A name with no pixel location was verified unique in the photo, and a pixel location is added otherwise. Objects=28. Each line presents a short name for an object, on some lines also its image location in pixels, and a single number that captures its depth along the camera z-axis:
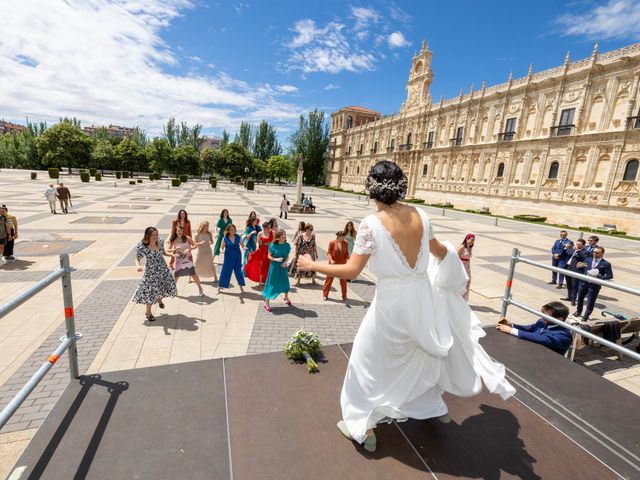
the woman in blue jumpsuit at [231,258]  7.12
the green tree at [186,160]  63.78
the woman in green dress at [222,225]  8.36
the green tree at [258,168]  71.62
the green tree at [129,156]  62.53
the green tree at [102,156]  61.28
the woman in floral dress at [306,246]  7.92
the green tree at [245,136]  78.31
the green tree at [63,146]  55.91
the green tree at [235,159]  66.50
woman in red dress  7.14
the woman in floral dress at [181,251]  6.54
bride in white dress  2.46
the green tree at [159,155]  62.84
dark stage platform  2.45
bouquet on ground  3.96
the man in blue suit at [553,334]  4.44
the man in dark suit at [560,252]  8.88
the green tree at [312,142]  74.38
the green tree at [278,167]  70.31
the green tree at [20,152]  62.09
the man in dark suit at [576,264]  7.50
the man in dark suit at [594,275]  7.01
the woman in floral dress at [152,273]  5.43
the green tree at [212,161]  66.94
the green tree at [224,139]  77.06
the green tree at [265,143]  78.62
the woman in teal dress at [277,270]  6.16
